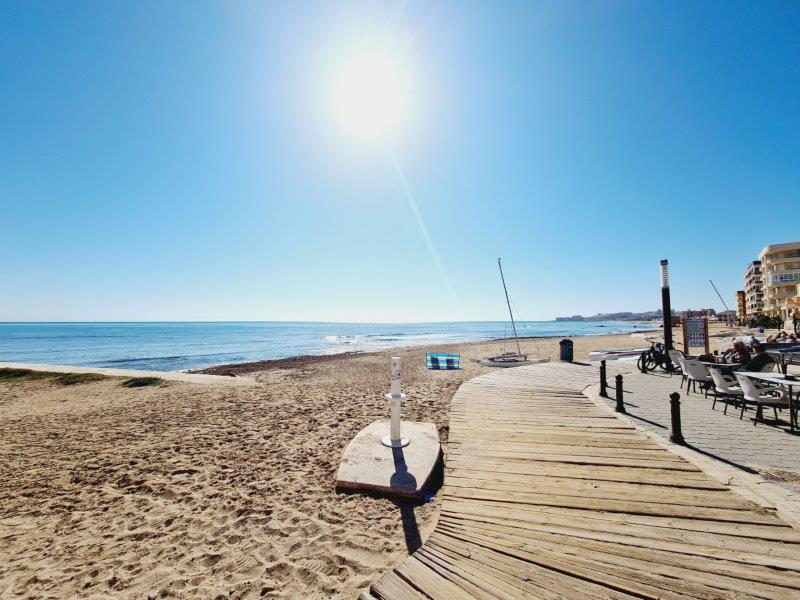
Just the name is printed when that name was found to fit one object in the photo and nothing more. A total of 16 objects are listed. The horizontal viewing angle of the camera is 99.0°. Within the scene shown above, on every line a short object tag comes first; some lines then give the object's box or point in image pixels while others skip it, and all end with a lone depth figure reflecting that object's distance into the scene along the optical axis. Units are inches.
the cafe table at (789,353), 384.7
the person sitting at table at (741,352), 364.8
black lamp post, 487.8
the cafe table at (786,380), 234.2
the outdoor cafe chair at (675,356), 415.9
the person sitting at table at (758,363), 306.7
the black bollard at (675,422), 213.8
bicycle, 491.6
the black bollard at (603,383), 351.1
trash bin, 615.8
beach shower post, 207.5
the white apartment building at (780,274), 2185.9
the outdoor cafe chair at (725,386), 278.6
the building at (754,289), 2967.5
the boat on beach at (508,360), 783.1
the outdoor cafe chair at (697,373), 336.8
